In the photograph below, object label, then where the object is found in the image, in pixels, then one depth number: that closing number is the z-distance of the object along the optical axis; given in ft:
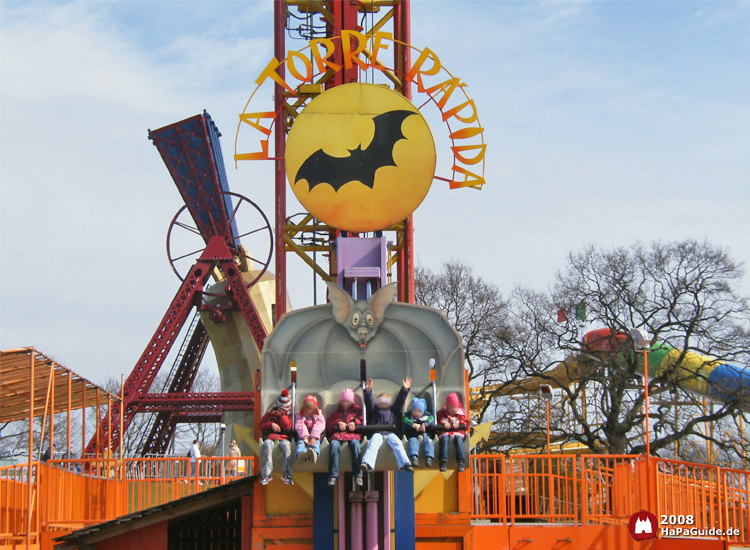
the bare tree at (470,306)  108.68
